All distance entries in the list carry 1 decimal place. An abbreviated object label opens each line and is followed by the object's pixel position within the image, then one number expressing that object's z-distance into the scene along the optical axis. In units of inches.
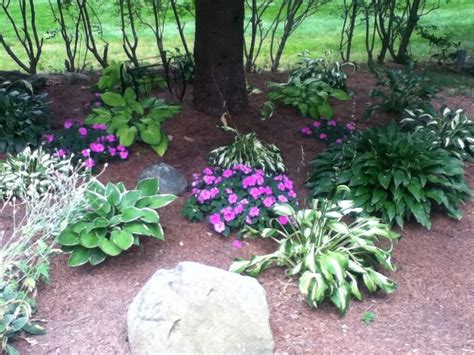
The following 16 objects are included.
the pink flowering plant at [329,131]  226.7
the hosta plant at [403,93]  257.0
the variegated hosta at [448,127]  219.3
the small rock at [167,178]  183.8
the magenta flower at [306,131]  229.6
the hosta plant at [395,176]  177.5
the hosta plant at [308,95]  242.5
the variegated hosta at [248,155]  191.5
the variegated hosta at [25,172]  169.2
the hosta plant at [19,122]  204.2
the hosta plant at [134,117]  207.0
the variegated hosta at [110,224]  144.6
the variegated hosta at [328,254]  139.9
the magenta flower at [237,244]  162.6
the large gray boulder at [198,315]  118.3
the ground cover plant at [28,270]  121.3
